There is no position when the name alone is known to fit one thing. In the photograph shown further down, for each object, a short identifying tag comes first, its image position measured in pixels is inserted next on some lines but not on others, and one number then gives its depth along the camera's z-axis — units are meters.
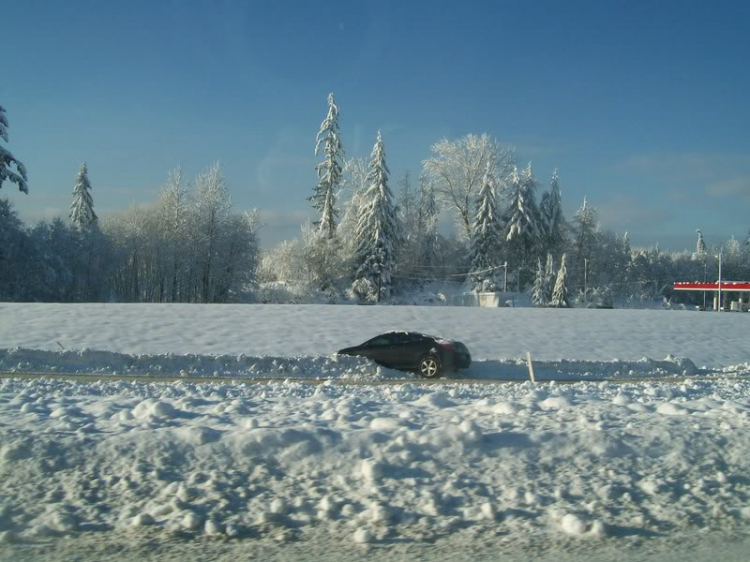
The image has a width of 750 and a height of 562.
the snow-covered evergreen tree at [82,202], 69.75
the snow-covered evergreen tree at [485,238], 66.69
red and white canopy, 68.69
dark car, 19.81
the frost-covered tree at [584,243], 80.88
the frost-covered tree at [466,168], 72.88
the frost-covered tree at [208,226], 65.06
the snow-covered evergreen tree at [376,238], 61.34
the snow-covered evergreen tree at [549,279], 68.31
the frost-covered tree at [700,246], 110.76
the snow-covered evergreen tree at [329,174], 65.00
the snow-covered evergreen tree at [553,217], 73.19
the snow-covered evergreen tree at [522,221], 68.81
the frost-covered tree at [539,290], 67.44
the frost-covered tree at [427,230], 73.94
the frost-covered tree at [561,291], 65.81
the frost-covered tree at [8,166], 43.41
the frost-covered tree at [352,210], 65.50
